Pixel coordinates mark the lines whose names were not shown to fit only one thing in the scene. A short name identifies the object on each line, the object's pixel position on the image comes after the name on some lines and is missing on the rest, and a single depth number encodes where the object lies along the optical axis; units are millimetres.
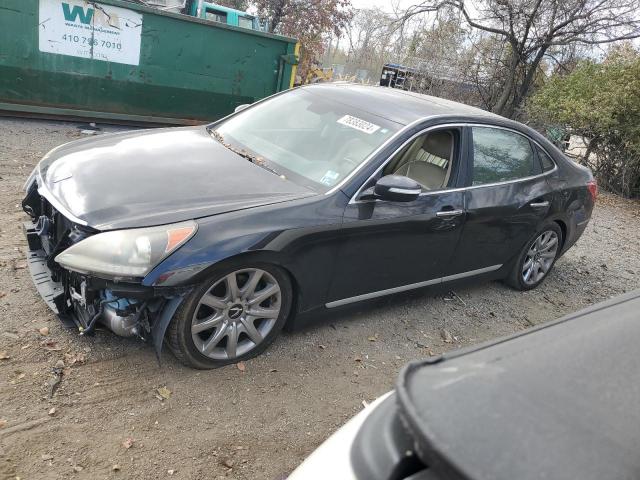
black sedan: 2879
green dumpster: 7816
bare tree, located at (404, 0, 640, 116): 13062
